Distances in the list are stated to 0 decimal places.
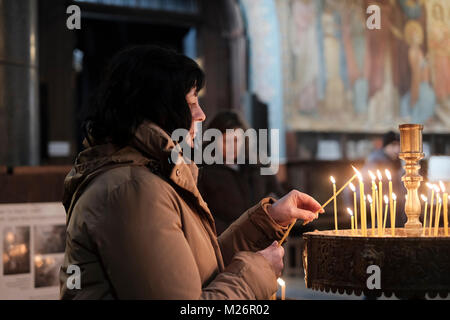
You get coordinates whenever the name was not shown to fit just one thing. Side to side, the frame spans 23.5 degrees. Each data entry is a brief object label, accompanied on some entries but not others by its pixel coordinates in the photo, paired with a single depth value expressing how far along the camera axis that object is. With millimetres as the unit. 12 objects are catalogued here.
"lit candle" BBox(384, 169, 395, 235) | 2537
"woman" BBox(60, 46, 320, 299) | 2177
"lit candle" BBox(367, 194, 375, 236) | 2549
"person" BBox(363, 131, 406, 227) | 6299
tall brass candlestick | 2550
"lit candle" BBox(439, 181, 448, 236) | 2521
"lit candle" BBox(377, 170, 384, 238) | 2532
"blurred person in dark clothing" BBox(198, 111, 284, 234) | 4071
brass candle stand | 2324
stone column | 4956
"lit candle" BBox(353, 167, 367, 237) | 2512
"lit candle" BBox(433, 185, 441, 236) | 2546
